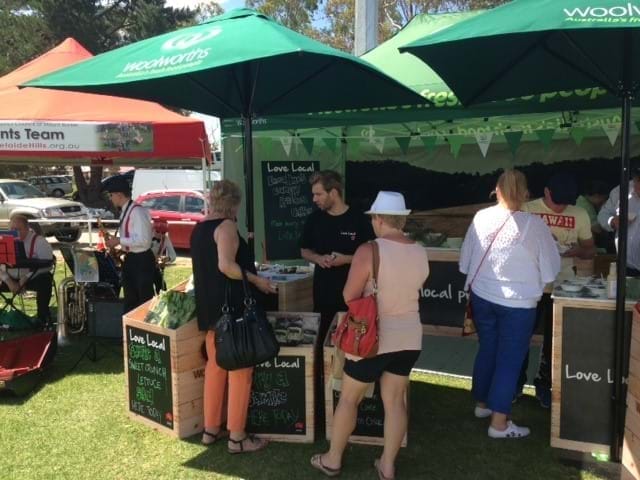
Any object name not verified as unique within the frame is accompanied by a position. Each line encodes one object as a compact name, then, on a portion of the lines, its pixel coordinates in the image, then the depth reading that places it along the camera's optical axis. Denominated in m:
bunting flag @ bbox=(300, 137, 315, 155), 7.06
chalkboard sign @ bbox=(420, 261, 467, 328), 5.96
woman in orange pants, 3.25
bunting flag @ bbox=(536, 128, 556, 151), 5.78
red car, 12.11
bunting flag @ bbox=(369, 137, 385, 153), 6.66
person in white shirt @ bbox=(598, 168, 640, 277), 4.43
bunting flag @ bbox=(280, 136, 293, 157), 7.01
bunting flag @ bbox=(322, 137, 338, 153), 7.23
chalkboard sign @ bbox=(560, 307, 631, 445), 3.27
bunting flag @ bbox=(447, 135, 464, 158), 6.19
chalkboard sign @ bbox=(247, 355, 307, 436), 3.56
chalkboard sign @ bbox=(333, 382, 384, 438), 3.51
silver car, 13.76
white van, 16.34
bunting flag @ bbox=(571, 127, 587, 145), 5.62
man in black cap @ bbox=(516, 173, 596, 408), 3.83
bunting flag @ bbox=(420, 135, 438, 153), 6.44
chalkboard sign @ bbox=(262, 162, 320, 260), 6.77
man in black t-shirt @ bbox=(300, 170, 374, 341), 3.82
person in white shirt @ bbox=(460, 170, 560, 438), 3.31
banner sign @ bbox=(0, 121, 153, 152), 5.25
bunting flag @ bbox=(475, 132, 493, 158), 5.96
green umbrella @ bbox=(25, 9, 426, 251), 2.87
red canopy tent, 5.27
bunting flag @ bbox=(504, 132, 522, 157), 6.12
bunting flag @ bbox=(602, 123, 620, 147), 5.44
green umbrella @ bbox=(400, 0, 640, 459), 2.36
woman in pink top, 2.76
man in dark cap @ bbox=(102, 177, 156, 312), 4.86
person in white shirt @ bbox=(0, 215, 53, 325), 5.66
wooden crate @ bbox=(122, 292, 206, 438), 3.59
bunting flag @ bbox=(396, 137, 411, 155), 6.48
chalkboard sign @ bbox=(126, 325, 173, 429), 3.66
